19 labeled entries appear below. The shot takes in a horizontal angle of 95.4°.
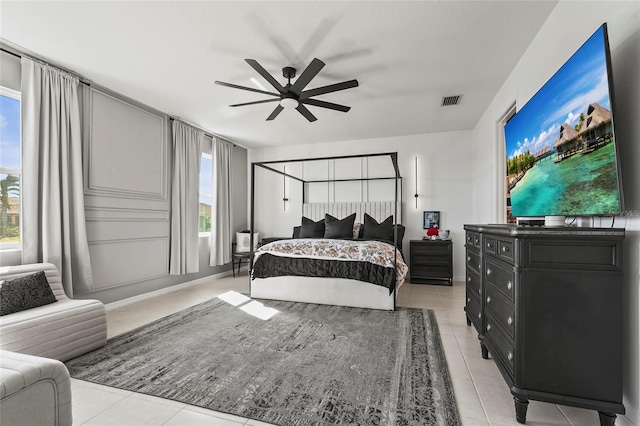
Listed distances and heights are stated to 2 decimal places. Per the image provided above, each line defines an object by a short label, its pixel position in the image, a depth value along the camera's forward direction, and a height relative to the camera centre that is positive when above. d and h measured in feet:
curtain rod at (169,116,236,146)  15.04 +5.03
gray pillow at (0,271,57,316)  7.20 -1.99
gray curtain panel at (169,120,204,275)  14.74 +0.95
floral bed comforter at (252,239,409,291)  11.33 -1.82
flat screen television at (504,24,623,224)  4.61 +1.40
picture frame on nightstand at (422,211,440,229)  17.33 -0.15
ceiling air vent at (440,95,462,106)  12.43 +5.09
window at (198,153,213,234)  17.44 +1.49
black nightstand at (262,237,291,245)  18.04 -1.41
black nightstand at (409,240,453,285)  15.83 -2.48
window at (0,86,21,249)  8.98 +1.47
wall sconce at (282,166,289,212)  20.51 +1.53
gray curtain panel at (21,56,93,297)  9.18 +1.37
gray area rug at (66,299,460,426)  5.44 -3.59
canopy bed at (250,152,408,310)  11.34 -2.27
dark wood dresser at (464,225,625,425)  4.57 -1.66
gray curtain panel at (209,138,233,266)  17.58 +0.65
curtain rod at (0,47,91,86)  8.90 +5.11
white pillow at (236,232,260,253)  18.94 -1.65
